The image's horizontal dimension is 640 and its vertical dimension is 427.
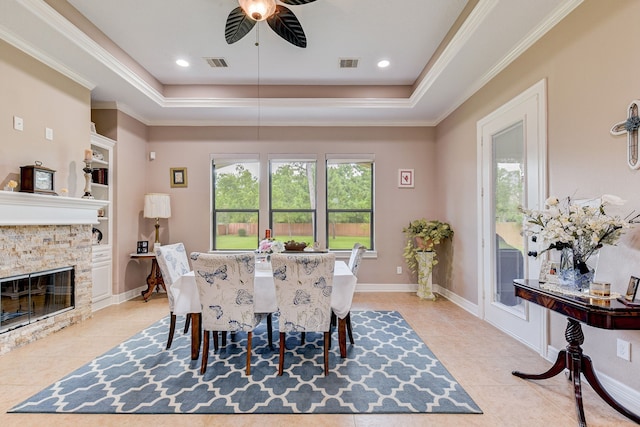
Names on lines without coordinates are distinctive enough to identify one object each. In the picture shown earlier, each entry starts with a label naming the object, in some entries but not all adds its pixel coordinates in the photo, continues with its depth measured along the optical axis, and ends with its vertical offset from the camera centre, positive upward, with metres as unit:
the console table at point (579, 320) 1.56 -0.60
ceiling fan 2.20 +1.60
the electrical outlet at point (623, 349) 1.86 -0.89
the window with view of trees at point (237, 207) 5.06 +0.12
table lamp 4.55 +0.13
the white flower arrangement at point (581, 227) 1.72 -0.08
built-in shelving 3.94 -0.11
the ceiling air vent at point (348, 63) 3.68 +1.97
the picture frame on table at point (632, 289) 1.66 -0.44
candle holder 3.49 +0.43
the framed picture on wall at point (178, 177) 4.93 +0.63
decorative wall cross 1.82 +0.53
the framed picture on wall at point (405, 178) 4.98 +0.62
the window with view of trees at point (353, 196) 5.06 +0.32
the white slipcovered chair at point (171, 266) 2.64 -0.51
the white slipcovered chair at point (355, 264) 2.87 -0.50
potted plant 4.33 -0.32
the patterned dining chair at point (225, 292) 2.21 -0.61
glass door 2.65 +0.15
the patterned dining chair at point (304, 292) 2.21 -0.62
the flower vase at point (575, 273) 1.91 -0.40
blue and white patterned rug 1.93 -1.29
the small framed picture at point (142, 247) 4.52 -0.51
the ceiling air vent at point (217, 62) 3.68 +1.97
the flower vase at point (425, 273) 4.41 -0.91
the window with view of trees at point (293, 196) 5.05 +0.31
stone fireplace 2.70 -0.32
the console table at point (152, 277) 4.31 -0.96
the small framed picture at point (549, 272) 2.04 -0.43
